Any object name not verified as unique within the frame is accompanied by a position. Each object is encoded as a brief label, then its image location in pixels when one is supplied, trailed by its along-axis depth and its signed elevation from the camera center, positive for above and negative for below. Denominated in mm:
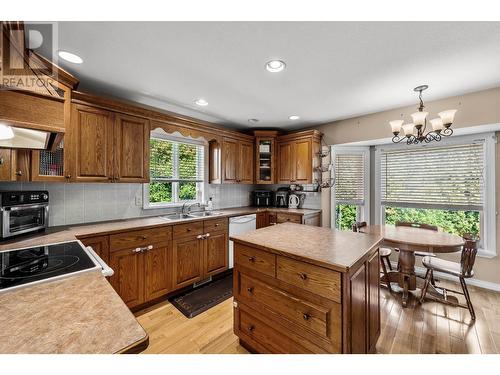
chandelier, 1955 +654
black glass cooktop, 1017 -437
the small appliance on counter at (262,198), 4270 -225
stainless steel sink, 3127 -412
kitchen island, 1197 -686
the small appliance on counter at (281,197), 4168 -211
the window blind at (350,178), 3672 +157
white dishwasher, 3131 -589
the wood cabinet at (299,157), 3607 +533
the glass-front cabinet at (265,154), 3951 +629
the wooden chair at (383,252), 2645 -861
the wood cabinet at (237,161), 3500 +447
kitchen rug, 2285 -1327
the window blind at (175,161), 2996 +402
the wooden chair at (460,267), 2066 -884
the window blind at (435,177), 2838 +151
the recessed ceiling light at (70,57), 1680 +1075
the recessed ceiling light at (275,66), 1807 +1077
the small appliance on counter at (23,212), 1579 -205
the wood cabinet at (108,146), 2057 +438
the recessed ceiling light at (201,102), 2721 +1127
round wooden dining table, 2080 -571
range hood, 1203 +302
